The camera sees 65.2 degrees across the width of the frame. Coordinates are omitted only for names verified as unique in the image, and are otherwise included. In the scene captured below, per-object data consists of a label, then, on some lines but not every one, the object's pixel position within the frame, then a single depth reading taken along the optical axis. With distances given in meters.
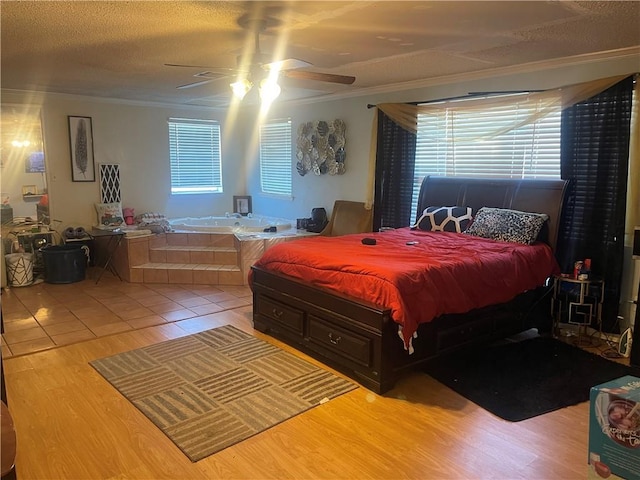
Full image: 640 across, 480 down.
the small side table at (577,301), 3.79
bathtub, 6.41
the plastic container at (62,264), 5.59
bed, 3.03
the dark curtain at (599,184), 3.67
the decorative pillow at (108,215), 6.33
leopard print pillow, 3.90
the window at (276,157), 6.97
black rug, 2.92
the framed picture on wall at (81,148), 6.12
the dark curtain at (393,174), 5.23
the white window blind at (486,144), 4.20
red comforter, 3.00
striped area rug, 2.66
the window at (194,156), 7.07
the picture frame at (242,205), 7.57
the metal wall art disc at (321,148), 6.01
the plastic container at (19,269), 5.37
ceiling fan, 2.93
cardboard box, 1.97
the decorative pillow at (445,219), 4.45
